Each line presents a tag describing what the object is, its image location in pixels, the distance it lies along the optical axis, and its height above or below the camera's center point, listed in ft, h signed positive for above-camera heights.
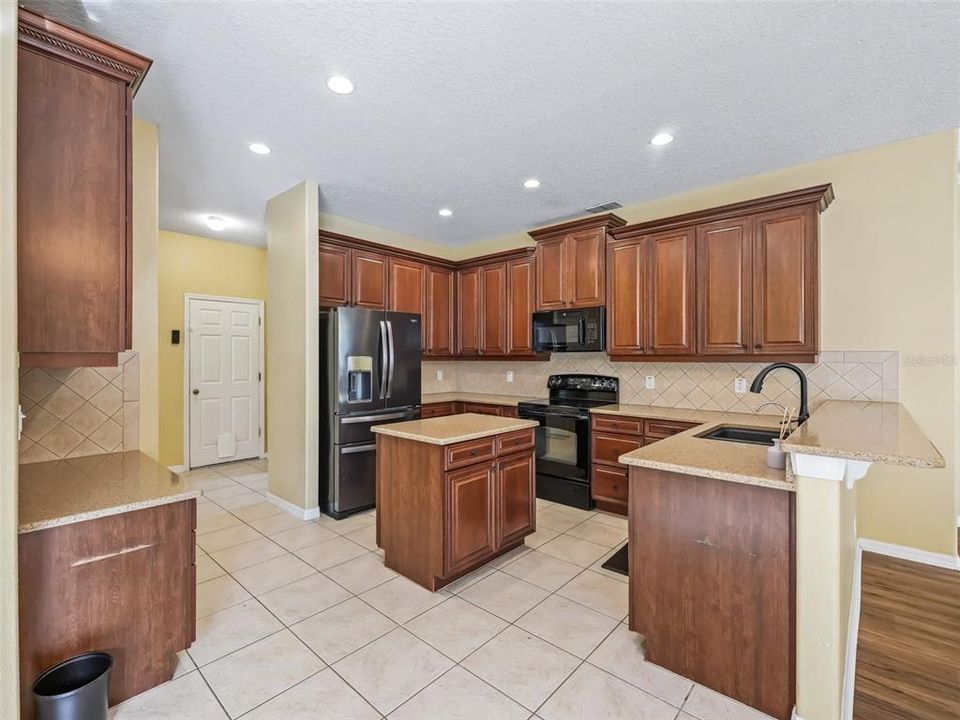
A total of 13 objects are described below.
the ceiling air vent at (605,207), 14.14 +4.85
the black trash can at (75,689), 4.58 -3.63
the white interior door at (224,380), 17.26 -0.93
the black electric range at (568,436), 13.06 -2.44
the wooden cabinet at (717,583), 5.36 -2.97
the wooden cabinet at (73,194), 5.33 +2.08
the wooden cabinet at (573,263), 13.70 +3.05
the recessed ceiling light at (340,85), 7.62 +4.79
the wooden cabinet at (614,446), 11.98 -2.54
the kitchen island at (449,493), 8.25 -2.73
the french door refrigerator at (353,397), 12.23 -1.15
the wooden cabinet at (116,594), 4.95 -2.90
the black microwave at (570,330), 13.75 +0.86
